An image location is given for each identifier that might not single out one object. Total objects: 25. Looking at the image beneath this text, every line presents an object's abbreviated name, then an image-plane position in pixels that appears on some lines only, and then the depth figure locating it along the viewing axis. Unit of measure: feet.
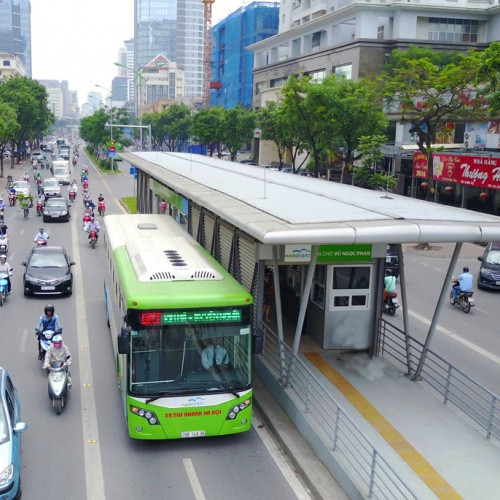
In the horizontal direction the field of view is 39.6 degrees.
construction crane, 495.82
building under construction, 365.61
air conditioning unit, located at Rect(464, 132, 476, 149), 143.95
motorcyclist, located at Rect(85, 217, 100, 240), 99.09
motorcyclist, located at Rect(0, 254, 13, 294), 66.13
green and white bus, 32.35
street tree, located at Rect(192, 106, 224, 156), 250.57
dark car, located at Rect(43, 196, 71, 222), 125.18
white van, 203.83
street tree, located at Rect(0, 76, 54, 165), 253.44
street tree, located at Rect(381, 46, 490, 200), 103.45
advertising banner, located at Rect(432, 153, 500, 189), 116.16
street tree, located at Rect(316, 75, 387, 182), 123.65
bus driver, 32.94
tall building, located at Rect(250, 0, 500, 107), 195.52
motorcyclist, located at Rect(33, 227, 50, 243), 85.33
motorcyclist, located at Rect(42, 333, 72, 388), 40.81
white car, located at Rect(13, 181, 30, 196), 151.65
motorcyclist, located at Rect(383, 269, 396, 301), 64.44
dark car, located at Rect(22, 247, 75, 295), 67.36
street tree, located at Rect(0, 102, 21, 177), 184.41
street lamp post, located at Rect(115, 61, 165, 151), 207.27
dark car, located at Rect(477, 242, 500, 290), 78.89
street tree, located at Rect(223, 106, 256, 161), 231.50
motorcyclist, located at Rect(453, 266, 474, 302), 68.18
